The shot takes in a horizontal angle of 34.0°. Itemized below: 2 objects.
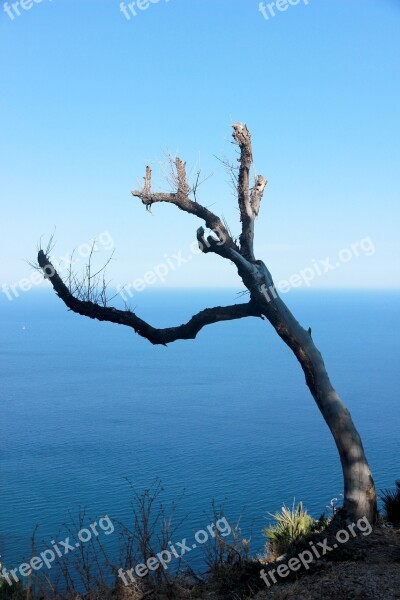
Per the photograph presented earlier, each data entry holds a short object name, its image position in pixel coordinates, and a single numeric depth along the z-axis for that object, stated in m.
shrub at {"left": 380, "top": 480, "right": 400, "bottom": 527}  7.79
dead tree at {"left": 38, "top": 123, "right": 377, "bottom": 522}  7.14
